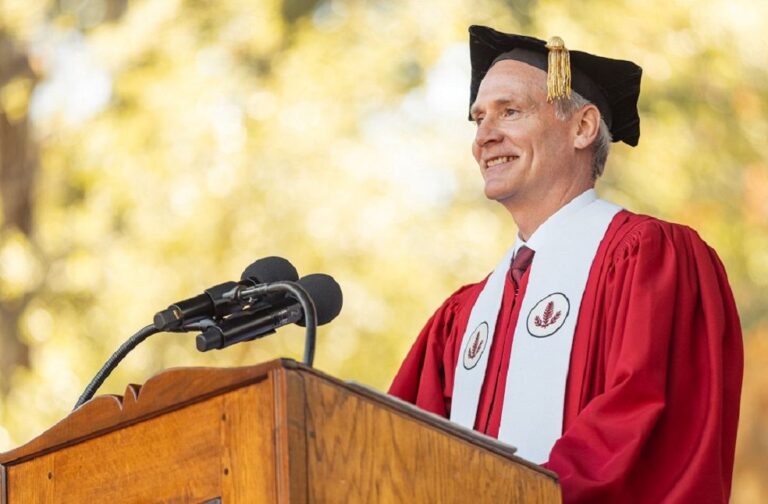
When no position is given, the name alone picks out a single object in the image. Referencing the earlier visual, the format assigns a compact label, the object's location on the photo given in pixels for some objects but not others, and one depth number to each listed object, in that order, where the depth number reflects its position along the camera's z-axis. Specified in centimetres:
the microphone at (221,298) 529
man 600
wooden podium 452
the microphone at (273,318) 537
